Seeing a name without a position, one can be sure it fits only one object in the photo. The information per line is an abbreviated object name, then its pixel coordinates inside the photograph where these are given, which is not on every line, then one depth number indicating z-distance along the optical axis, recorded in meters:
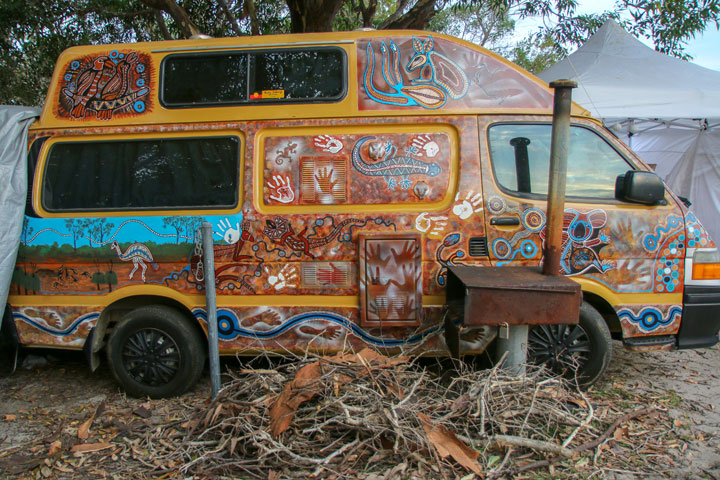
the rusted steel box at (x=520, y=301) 3.12
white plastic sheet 3.96
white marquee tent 7.65
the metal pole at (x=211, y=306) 3.65
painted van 3.78
